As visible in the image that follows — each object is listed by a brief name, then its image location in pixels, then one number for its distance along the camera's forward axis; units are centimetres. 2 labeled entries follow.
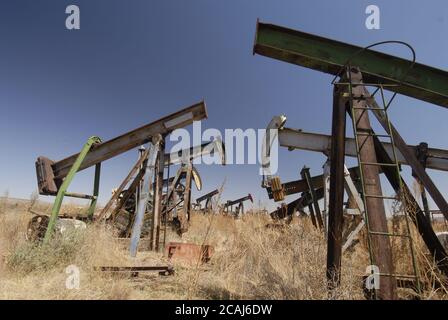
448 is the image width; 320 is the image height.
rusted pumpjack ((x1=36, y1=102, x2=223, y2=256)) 658
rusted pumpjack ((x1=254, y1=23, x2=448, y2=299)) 305
